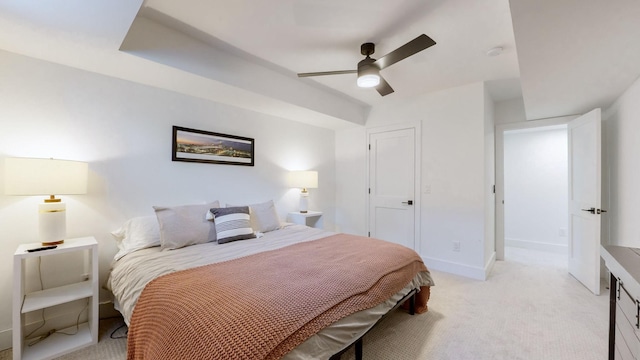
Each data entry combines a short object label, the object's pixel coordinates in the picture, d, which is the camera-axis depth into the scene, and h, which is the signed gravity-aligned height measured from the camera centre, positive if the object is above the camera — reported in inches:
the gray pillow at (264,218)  112.9 -16.7
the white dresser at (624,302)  36.3 -19.8
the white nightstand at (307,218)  143.0 -21.5
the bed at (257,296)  40.8 -23.6
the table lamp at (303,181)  145.7 +0.0
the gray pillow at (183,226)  85.2 -16.2
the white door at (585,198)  106.0 -7.1
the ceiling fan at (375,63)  71.1 +37.2
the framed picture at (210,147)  106.5 +15.2
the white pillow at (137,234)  84.8 -18.6
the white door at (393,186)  146.2 -2.5
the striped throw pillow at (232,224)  93.5 -16.5
